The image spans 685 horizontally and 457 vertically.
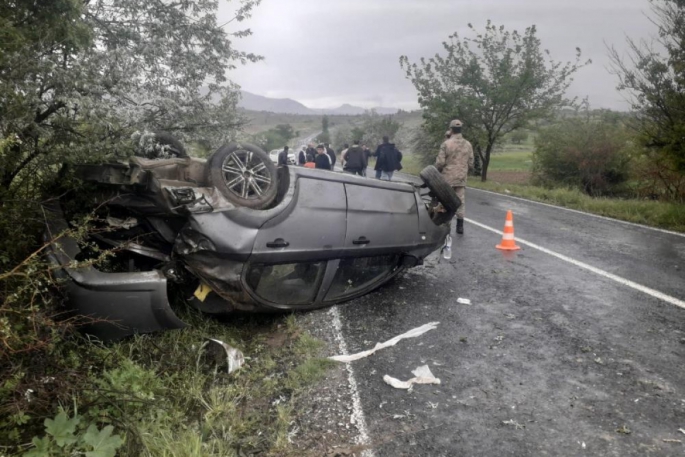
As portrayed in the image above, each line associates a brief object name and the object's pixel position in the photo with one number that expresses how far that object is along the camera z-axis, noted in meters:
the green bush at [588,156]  18.47
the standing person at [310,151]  19.73
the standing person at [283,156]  16.53
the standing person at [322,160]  14.50
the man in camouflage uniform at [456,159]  8.33
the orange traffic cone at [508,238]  7.16
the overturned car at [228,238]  3.43
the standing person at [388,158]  13.52
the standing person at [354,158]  14.05
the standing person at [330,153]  17.03
